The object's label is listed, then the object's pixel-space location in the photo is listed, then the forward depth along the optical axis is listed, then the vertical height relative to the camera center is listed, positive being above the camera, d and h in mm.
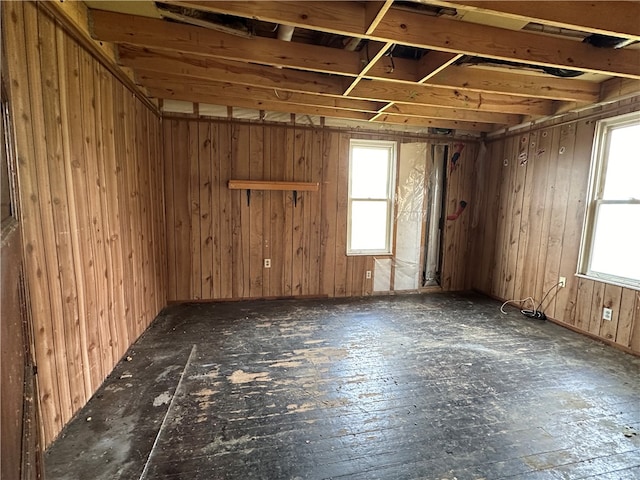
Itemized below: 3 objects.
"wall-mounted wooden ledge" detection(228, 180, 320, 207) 3717 +174
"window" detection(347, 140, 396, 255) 4238 +81
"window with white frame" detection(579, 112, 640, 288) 2797 +23
